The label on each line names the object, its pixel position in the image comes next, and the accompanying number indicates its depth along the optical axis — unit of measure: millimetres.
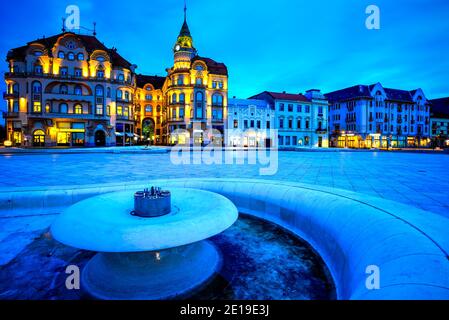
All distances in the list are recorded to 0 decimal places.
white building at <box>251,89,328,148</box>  56469
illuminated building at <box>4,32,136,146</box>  42031
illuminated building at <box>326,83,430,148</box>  60500
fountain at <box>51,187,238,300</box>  3484
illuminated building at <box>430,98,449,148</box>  65938
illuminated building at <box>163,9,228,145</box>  49625
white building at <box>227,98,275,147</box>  53094
